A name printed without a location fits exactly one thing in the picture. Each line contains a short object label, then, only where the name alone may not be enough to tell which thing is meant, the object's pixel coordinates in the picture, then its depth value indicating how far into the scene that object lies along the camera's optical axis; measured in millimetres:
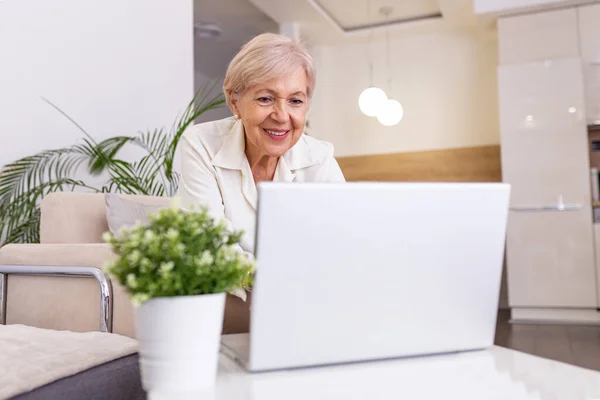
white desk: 772
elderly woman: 1409
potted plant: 735
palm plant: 2643
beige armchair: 1852
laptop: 819
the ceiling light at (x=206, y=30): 6398
